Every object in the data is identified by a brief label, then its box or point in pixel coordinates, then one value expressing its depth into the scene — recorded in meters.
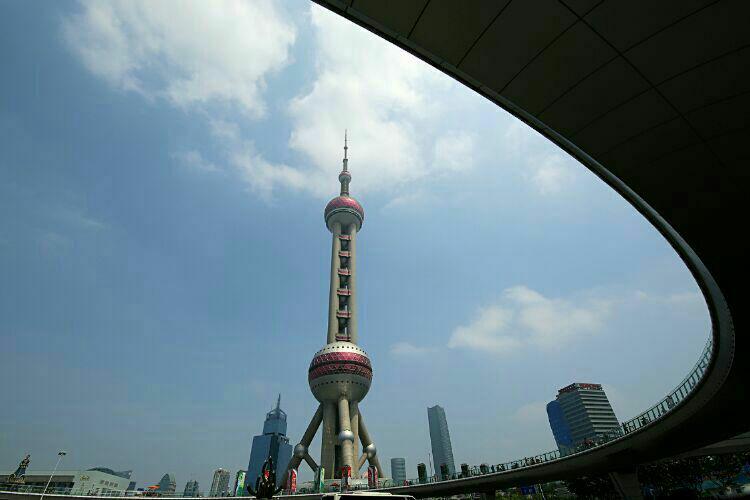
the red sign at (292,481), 58.58
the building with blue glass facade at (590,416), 186.38
